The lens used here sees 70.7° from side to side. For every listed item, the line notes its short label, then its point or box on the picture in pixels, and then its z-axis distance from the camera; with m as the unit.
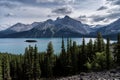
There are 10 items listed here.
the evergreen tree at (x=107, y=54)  41.02
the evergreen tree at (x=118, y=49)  42.39
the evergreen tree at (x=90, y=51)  49.69
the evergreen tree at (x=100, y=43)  48.05
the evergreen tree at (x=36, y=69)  44.82
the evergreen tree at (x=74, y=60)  48.51
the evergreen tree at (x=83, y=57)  50.32
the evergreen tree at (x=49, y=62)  48.26
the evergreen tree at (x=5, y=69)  43.98
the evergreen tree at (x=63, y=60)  50.59
